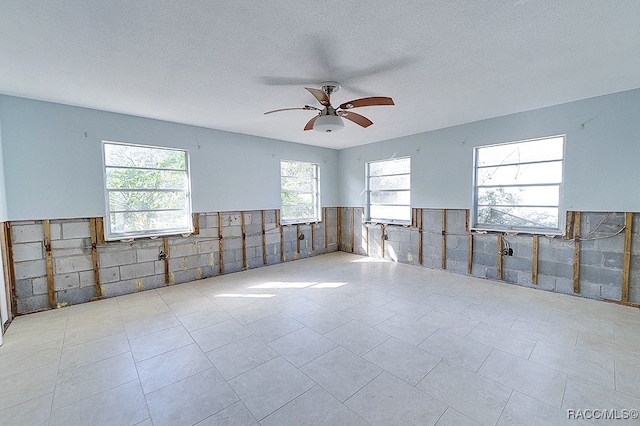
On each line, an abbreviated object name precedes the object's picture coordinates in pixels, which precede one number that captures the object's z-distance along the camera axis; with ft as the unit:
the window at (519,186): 13.82
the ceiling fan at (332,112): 9.59
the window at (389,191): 20.02
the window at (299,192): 21.27
